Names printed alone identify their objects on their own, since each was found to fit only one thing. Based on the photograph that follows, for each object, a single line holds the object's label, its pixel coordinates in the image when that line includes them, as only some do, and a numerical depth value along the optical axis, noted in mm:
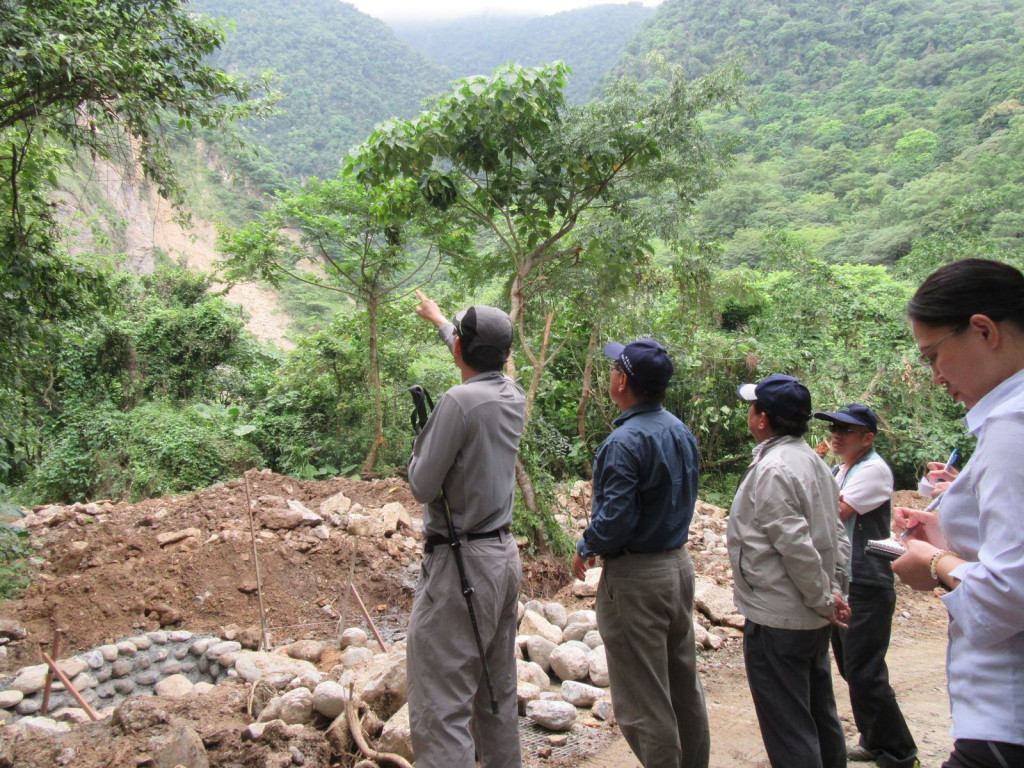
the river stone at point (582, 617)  4664
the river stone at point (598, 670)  3838
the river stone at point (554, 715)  3275
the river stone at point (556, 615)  4832
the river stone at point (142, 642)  4830
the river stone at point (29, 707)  3752
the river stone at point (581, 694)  3605
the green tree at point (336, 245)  8438
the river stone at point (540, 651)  4035
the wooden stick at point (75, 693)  3301
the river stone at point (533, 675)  3764
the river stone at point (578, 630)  4543
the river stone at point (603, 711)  3452
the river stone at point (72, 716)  3461
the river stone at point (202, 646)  4797
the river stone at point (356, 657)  4058
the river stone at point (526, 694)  3422
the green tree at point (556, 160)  5586
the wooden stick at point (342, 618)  4774
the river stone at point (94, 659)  4457
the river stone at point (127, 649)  4723
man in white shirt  2963
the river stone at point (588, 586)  5527
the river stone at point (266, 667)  3811
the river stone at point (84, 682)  4211
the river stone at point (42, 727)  2979
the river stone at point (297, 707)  3121
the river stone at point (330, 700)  3121
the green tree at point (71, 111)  4164
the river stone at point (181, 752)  2631
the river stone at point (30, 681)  3924
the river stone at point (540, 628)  4434
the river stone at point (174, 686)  3939
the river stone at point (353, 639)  4637
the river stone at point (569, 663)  3869
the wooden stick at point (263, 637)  4505
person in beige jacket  2482
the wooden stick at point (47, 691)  3588
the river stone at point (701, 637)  4604
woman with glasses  1248
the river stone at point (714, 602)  5055
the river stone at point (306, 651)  4414
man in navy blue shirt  2461
